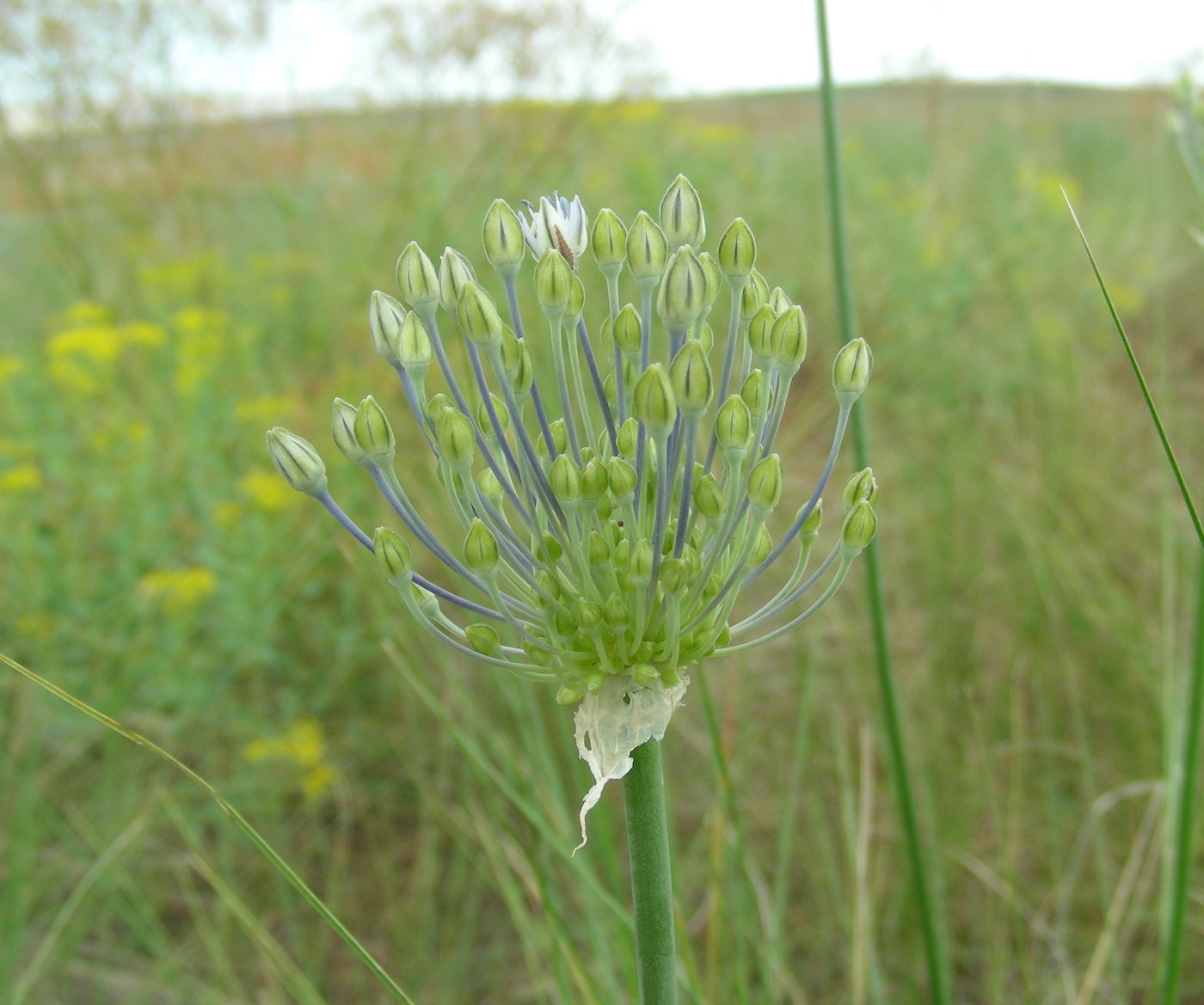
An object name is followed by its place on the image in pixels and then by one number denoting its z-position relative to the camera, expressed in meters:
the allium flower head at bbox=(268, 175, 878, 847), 0.12
